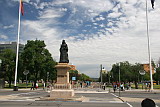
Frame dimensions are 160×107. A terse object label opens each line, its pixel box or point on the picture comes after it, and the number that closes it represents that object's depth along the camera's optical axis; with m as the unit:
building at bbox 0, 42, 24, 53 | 140.00
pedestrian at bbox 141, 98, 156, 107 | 2.77
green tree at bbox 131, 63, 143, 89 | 49.97
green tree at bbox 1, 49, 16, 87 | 48.74
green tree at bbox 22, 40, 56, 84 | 47.34
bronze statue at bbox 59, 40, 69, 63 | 17.81
